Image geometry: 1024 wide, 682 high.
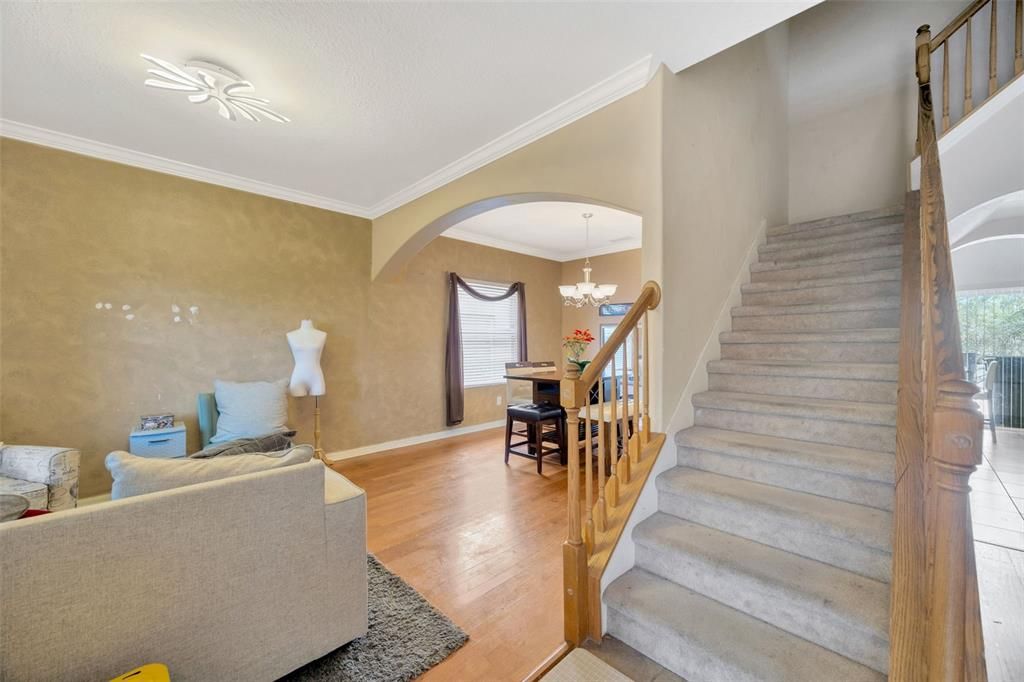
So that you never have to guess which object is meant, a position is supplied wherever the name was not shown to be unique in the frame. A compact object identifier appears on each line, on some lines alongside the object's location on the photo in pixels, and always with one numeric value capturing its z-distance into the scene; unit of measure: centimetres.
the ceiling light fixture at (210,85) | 197
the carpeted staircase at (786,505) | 139
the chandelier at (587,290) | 473
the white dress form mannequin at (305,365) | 369
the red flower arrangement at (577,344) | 362
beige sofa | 108
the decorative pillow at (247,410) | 324
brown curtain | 523
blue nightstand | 294
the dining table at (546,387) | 398
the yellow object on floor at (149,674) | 105
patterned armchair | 224
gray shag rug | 156
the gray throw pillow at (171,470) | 135
